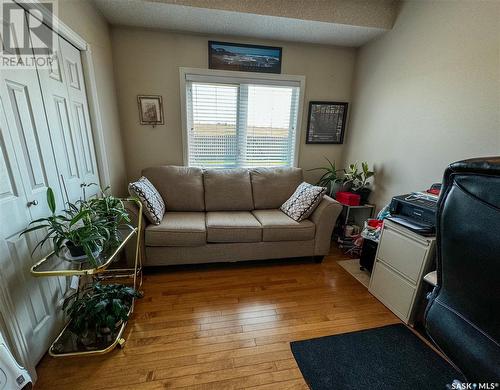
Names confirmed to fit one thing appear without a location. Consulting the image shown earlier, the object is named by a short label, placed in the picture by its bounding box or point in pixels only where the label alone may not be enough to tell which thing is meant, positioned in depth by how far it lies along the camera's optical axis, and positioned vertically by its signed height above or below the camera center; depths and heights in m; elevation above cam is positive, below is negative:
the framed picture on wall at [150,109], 2.47 +0.22
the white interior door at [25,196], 1.06 -0.36
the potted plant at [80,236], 1.12 -0.55
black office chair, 0.58 -0.37
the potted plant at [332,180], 2.71 -0.55
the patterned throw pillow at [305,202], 2.26 -0.68
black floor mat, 1.21 -1.31
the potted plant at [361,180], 2.60 -0.50
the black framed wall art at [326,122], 2.88 +0.17
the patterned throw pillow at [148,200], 1.93 -0.62
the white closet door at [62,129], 1.39 -0.02
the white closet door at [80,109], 1.61 +0.14
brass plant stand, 1.12 -0.80
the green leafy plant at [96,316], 1.30 -1.09
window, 2.63 +0.14
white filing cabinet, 1.49 -0.93
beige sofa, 2.03 -0.86
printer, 1.48 -0.52
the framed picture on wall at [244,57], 2.48 +0.85
